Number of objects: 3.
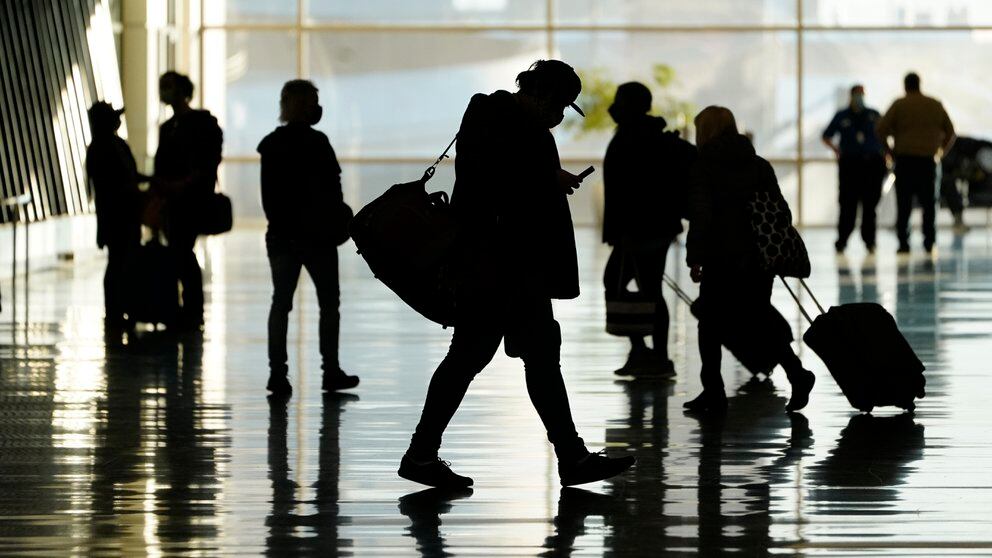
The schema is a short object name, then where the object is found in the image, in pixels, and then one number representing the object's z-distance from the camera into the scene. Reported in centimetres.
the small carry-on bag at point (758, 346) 1606
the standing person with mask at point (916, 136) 3409
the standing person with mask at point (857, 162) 3678
